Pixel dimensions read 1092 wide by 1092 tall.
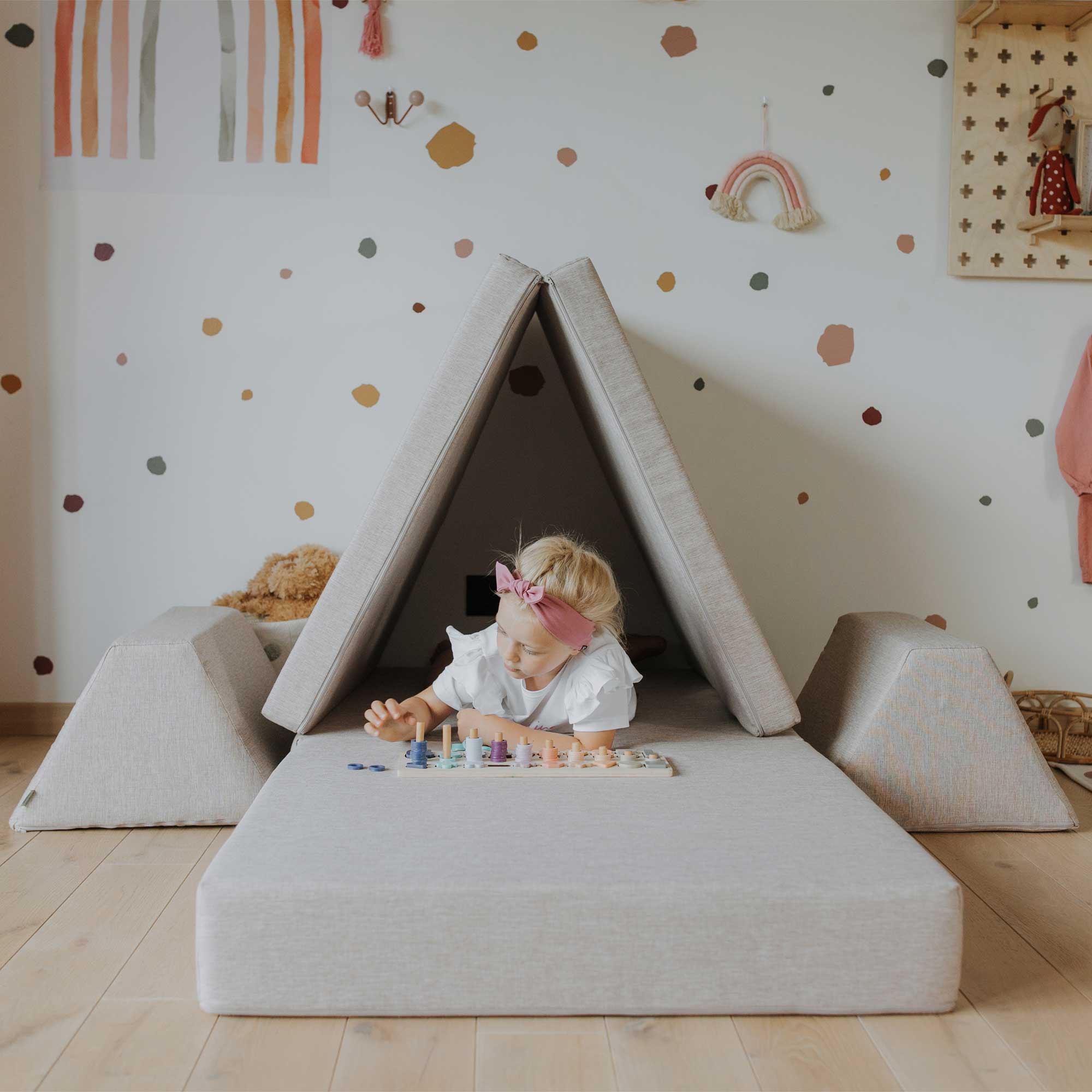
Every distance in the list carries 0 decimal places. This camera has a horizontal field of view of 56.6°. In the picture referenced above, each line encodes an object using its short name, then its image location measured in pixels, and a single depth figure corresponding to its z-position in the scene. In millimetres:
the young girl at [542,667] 1766
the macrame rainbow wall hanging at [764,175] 2531
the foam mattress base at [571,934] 1224
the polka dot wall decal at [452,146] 2531
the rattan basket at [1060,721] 2410
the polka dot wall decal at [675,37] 2533
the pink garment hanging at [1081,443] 2561
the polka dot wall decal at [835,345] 2600
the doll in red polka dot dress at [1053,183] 2463
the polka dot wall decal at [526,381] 2621
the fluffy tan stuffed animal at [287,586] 2461
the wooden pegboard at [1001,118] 2539
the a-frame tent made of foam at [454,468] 1695
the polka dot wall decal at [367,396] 2588
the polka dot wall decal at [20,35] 2475
